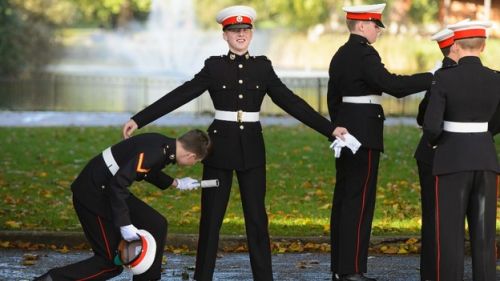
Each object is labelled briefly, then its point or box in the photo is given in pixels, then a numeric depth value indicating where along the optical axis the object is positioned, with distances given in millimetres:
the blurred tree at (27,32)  84625
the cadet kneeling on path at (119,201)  16391
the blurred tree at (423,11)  136375
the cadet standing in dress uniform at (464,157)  17016
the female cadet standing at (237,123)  18391
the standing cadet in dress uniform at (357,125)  19078
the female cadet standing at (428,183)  18719
